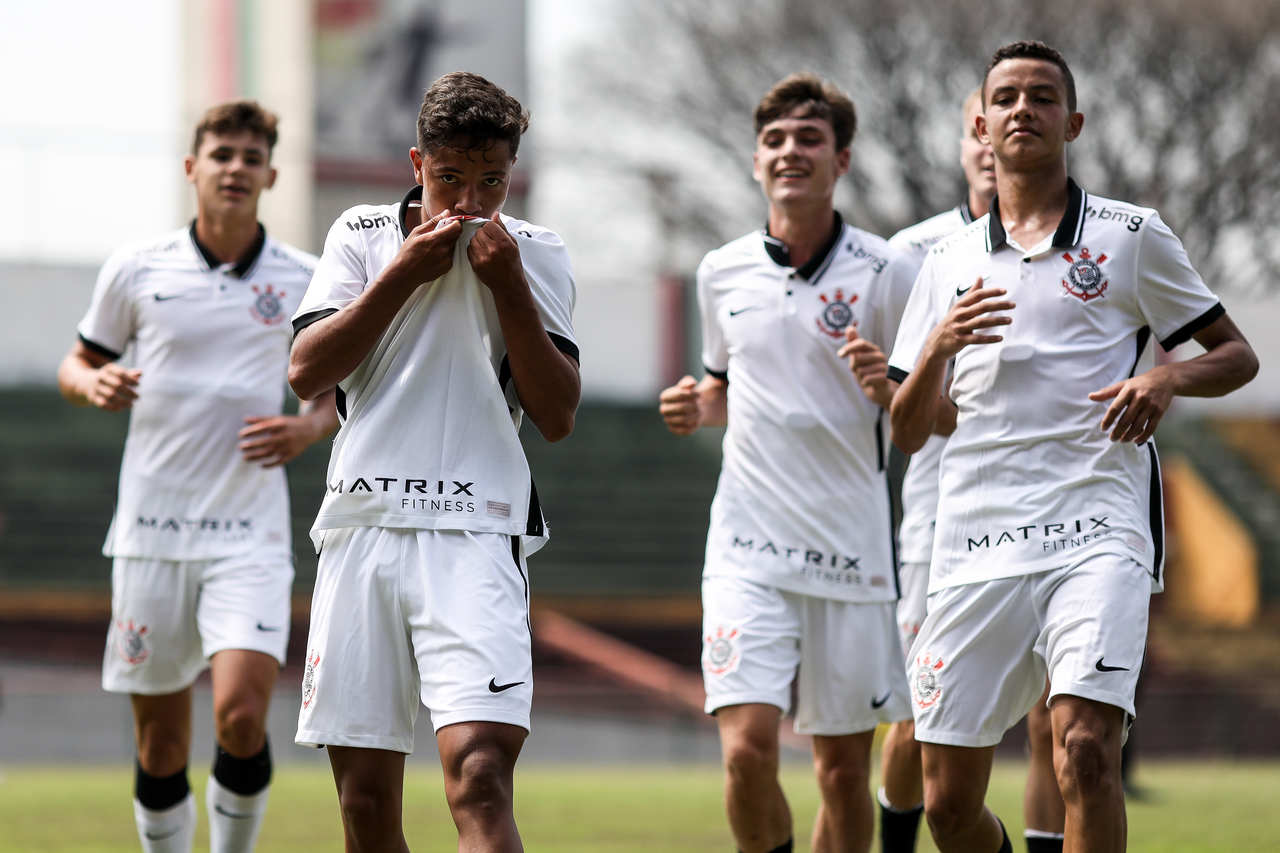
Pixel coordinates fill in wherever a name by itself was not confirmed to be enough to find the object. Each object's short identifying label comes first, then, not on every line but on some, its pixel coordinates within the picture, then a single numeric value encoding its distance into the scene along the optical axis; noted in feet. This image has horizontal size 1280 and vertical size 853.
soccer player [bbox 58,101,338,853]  46.39
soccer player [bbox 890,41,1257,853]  34.91
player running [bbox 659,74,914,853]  43.29
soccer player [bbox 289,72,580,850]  30.63
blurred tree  175.11
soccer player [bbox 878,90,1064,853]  45.70
